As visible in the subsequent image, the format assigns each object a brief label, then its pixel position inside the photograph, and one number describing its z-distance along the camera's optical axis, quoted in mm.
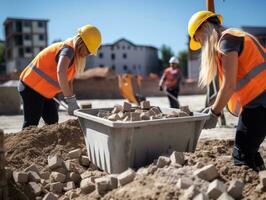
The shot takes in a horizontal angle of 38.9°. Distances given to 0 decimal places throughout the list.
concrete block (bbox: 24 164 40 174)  3689
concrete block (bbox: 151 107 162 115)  3918
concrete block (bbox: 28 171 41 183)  3504
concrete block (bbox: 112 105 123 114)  4082
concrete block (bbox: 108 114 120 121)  3609
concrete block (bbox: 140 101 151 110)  4234
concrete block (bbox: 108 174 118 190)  3100
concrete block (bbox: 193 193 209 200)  2502
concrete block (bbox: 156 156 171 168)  3172
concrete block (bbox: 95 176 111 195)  3090
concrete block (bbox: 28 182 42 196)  3369
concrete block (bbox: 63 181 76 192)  3549
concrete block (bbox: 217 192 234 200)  2564
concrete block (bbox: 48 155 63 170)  3811
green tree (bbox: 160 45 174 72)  68869
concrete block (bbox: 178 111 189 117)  3730
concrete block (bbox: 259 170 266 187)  2900
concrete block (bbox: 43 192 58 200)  3146
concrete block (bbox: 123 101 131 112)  3999
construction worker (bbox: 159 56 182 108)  10945
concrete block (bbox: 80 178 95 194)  3289
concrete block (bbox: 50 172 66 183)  3617
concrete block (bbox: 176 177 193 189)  2779
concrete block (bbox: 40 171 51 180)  3693
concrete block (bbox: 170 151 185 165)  3168
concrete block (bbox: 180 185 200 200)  2613
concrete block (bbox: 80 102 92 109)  5488
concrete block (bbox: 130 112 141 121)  3496
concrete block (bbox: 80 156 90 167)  4126
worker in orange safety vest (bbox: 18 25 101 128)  4391
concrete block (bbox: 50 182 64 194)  3504
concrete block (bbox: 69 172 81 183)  3713
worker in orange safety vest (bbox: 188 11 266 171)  3115
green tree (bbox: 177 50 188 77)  63719
